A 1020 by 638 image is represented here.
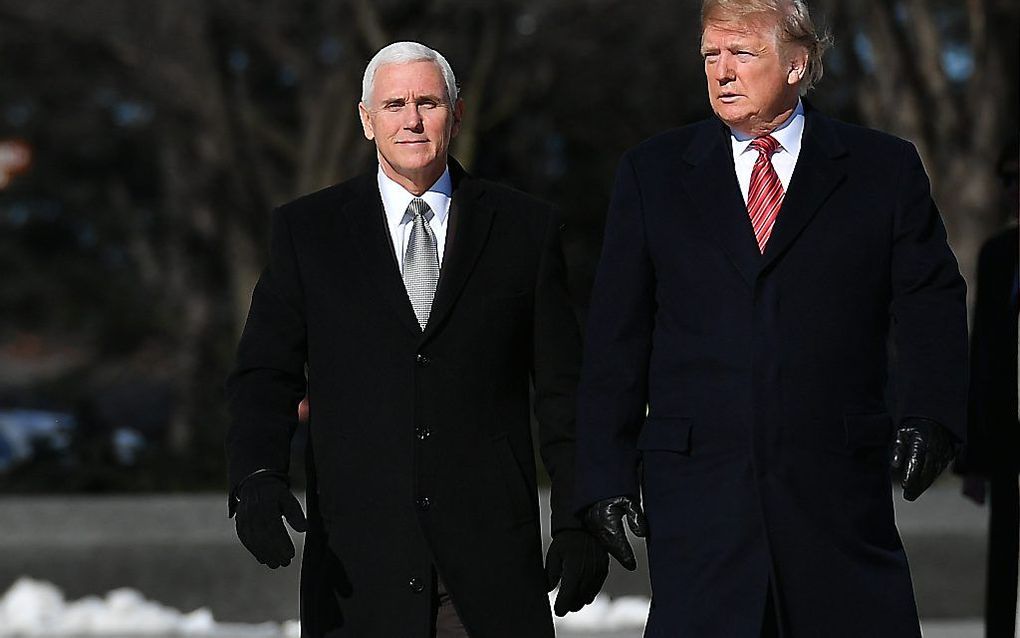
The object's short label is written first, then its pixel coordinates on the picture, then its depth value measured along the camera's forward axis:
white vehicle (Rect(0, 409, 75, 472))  31.23
